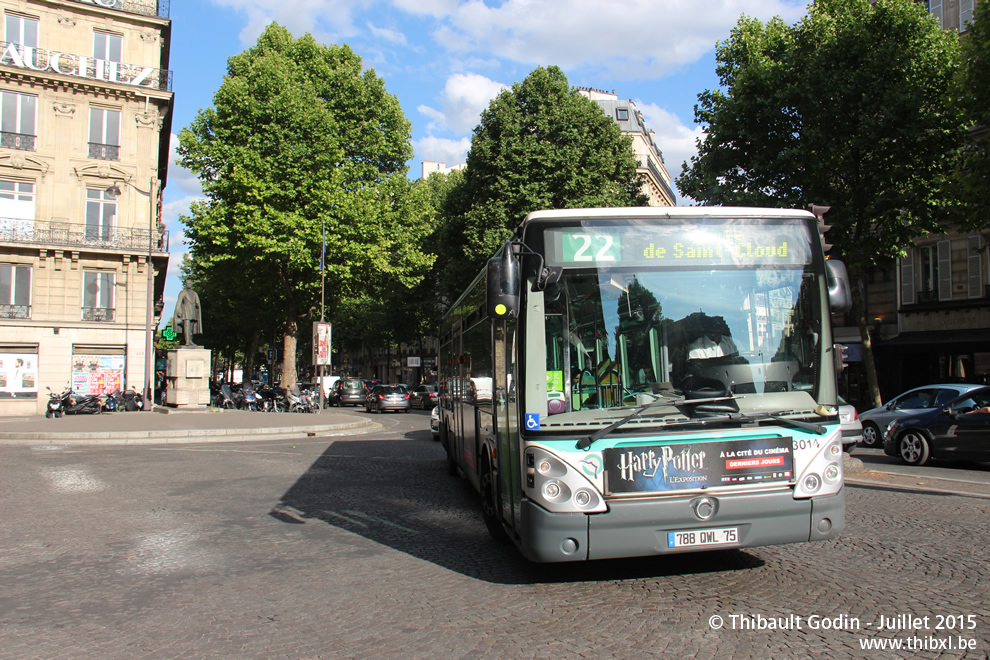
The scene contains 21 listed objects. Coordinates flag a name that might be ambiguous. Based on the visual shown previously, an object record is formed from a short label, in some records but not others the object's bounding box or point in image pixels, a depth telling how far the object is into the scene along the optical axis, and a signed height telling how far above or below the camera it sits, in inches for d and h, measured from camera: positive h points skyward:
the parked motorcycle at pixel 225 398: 1366.9 -62.6
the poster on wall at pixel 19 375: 1269.7 -18.3
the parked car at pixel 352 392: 1739.7 -66.4
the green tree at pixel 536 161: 1251.2 +320.8
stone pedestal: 1099.9 -20.1
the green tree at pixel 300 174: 1264.8 +310.8
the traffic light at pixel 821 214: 235.5 +50.6
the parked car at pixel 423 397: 1631.4 -74.0
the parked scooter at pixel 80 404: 1197.7 -62.3
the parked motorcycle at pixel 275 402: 1338.6 -68.2
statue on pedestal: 1132.5 +70.8
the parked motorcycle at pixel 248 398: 1362.0 -61.5
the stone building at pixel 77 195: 1296.8 +284.6
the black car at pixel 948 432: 498.9 -48.7
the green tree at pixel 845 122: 869.2 +271.7
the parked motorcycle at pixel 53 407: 1179.9 -64.9
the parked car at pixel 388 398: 1478.8 -68.8
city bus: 199.9 -5.2
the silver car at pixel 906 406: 585.0 -37.5
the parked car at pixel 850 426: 507.0 -44.3
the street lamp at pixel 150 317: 1330.0 +76.9
